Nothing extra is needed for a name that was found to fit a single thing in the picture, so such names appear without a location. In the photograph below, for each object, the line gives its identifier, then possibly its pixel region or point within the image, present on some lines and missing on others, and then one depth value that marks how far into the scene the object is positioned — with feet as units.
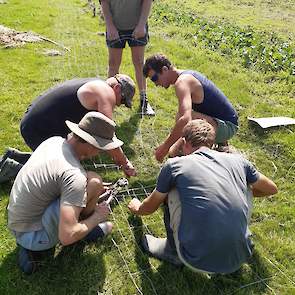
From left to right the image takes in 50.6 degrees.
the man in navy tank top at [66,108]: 9.58
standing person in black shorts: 14.03
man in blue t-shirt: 6.78
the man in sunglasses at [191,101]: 10.20
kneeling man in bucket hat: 7.14
